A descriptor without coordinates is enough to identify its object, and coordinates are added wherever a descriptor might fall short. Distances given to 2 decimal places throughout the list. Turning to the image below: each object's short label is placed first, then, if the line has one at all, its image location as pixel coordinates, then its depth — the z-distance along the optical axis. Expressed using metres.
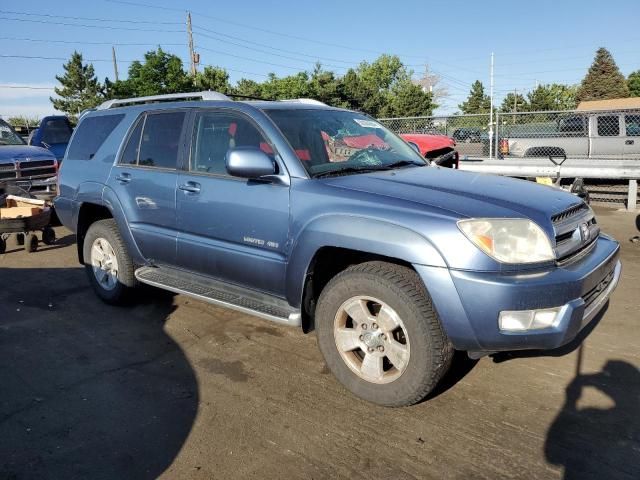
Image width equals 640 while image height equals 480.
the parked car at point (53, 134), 14.13
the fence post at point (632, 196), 9.18
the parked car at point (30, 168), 9.66
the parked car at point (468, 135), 14.57
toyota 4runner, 2.86
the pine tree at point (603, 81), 63.56
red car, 8.61
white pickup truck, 12.20
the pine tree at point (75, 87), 55.44
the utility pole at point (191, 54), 40.16
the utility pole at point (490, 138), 13.64
